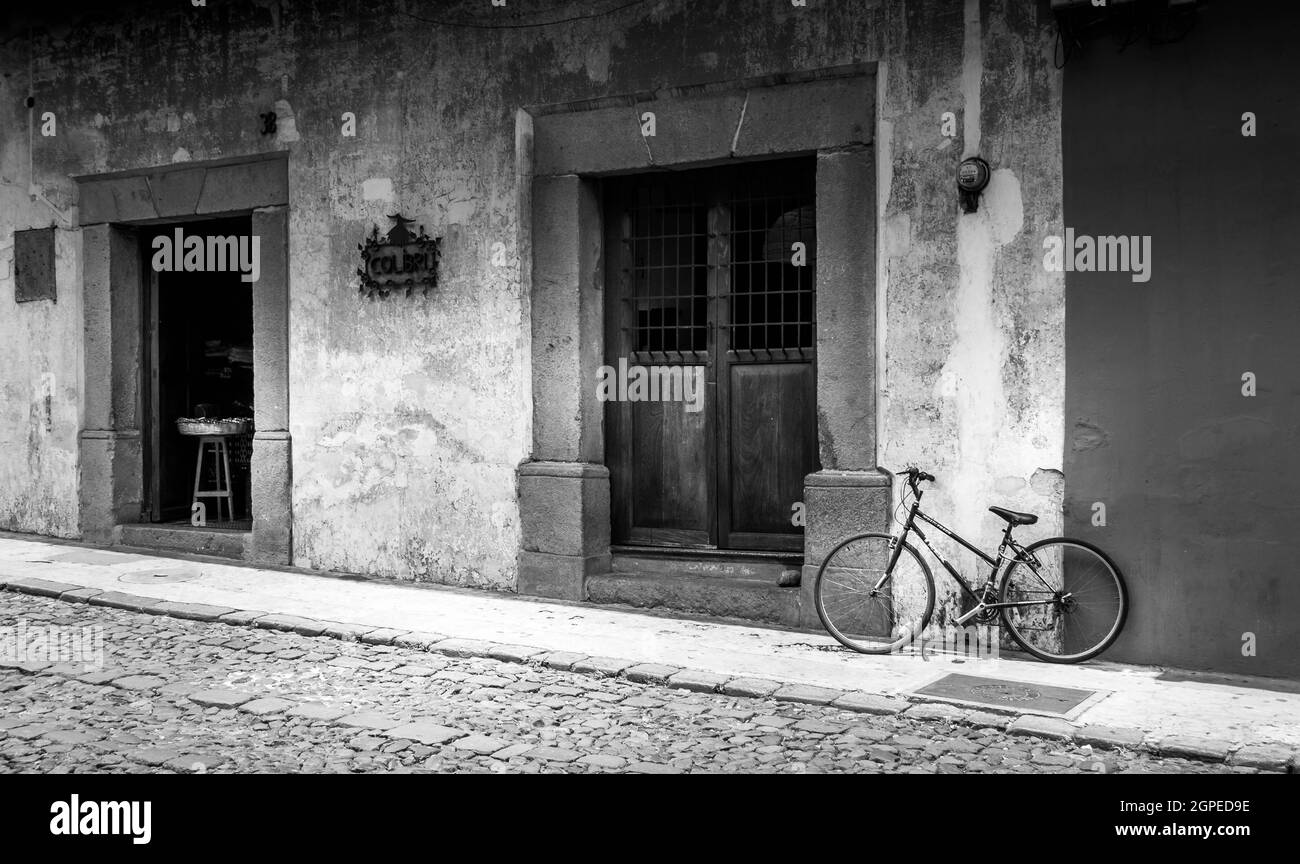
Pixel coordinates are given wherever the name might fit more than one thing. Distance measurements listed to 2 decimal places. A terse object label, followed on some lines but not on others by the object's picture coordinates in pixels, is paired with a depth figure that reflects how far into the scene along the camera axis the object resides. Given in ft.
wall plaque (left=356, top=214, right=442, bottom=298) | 29.17
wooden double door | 26.55
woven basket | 34.88
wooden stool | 35.22
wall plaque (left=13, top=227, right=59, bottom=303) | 35.96
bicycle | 22.06
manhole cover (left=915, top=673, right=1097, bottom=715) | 18.67
